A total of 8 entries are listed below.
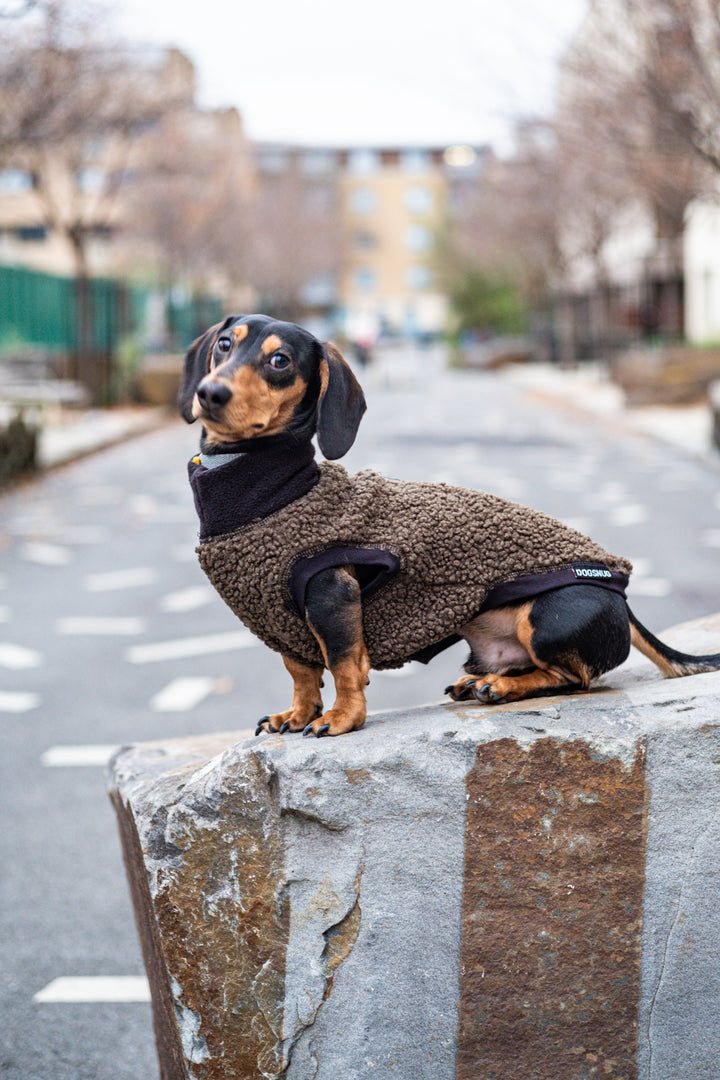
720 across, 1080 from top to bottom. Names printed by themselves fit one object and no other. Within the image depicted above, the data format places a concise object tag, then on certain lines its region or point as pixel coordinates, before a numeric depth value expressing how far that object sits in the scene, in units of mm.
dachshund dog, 2576
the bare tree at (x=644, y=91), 14938
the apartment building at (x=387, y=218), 92500
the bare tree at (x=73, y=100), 14758
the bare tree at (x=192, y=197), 26047
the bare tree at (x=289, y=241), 56512
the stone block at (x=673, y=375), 22188
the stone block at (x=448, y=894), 2465
